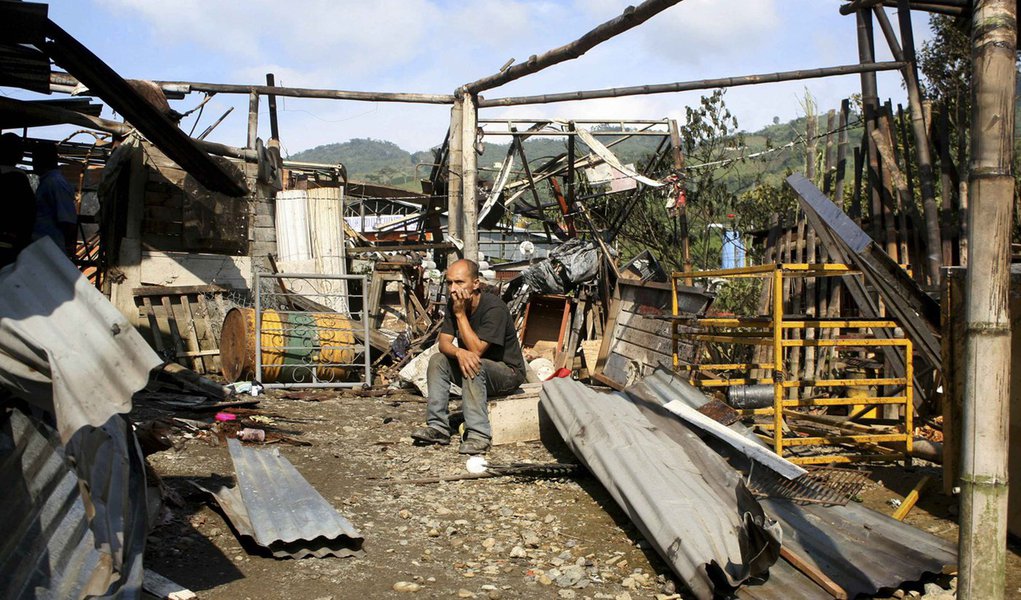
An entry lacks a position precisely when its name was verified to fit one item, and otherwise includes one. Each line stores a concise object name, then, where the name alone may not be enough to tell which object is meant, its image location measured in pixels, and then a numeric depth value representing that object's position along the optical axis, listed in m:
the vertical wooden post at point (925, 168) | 8.52
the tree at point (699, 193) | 16.36
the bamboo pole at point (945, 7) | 7.36
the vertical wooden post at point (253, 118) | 10.92
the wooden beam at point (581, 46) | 6.95
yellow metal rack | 5.39
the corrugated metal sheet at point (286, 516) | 4.15
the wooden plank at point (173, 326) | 10.38
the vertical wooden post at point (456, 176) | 10.55
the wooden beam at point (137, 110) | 6.89
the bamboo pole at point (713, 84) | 9.46
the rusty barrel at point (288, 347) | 9.70
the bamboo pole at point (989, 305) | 2.48
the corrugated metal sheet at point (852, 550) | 3.69
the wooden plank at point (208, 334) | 10.59
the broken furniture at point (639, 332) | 9.20
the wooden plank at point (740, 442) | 4.76
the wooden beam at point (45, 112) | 5.77
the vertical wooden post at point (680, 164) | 12.29
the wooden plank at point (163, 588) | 3.46
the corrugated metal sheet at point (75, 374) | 2.79
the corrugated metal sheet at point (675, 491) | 3.59
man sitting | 6.59
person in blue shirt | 6.57
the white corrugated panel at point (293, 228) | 13.12
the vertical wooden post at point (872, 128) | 9.44
